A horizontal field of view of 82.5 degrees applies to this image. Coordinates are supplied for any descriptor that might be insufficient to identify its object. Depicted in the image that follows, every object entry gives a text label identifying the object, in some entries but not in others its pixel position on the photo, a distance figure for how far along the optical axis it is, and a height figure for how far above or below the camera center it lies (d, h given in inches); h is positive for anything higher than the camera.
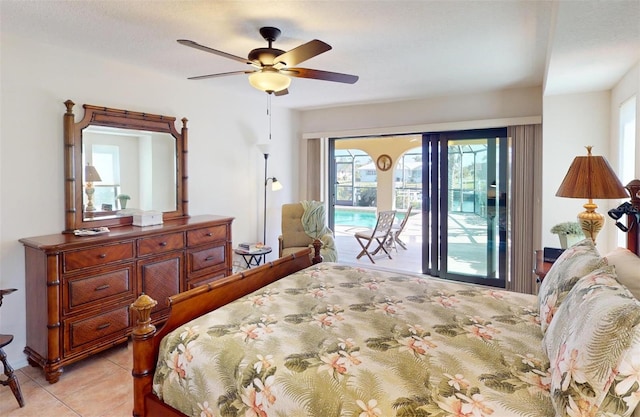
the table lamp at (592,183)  86.0 +3.9
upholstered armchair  184.5 -13.7
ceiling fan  88.0 +34.5
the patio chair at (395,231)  256.5 -22.1
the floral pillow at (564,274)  62.6 -13.8
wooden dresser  100.1 -25.3
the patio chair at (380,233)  237.3 -22.4
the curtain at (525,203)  160.1 -1.6
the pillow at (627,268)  60.9 -12.2
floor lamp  195.6 +1.6
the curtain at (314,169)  219.1 +18.8
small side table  168.1 -28.6
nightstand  98.7 -19.2
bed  41.5 -23.1
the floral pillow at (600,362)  37.7 -17.8
